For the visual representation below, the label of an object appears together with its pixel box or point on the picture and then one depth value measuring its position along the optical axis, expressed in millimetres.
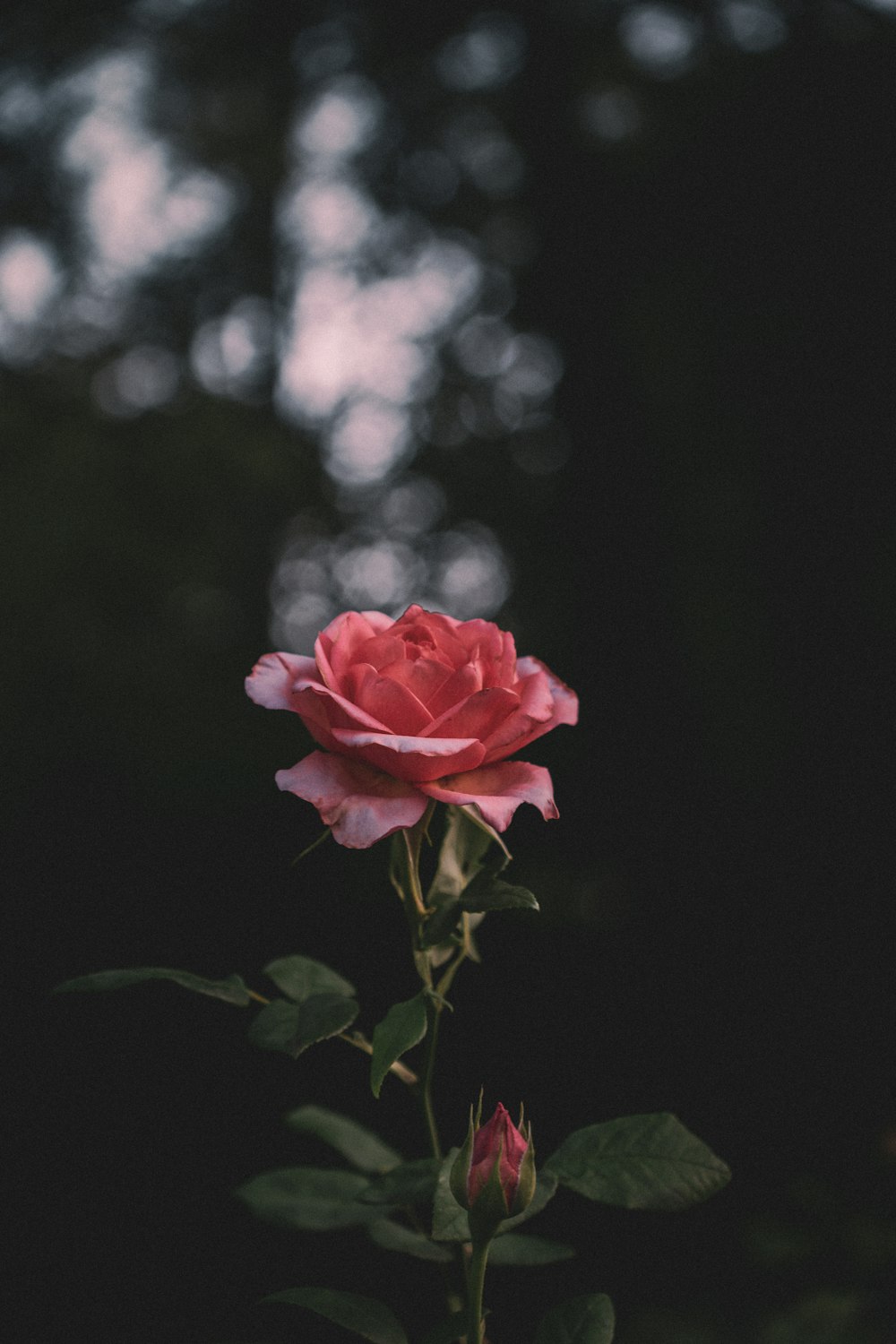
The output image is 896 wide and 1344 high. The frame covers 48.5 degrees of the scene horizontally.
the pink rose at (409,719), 633
